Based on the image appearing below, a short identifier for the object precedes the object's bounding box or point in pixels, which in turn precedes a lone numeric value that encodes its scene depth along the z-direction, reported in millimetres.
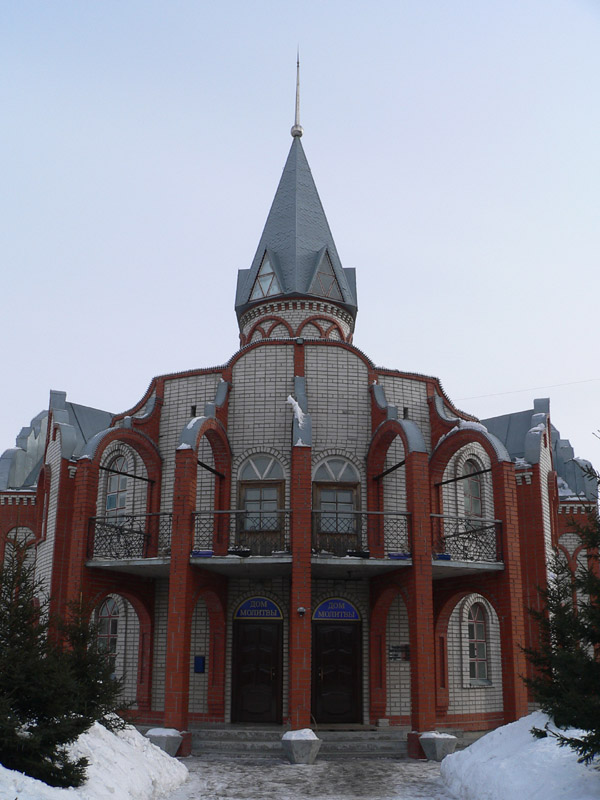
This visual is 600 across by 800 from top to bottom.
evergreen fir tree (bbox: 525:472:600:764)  8180
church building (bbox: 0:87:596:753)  15156
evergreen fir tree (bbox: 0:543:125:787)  8000
